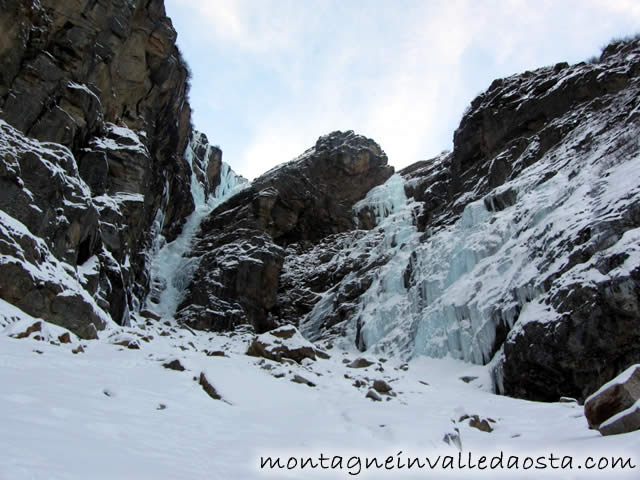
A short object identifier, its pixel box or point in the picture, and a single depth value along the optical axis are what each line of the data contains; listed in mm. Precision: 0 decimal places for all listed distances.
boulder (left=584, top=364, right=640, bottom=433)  5669
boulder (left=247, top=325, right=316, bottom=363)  17250
